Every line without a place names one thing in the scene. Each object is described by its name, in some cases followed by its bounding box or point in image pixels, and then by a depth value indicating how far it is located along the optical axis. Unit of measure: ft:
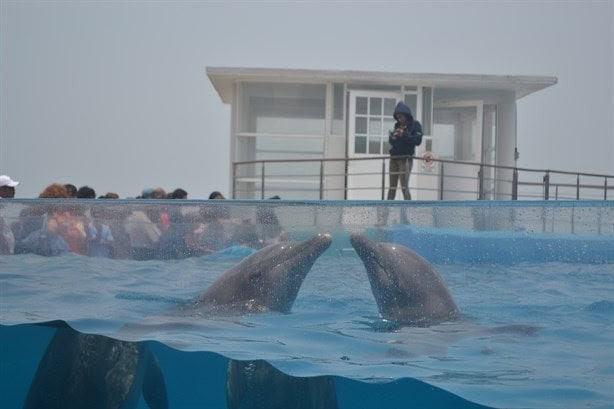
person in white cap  28.35
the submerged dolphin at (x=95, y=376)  12.89
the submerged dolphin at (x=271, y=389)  11.49
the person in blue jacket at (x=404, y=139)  45.68
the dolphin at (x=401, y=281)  14.90
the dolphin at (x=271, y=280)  15.16
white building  56.34
